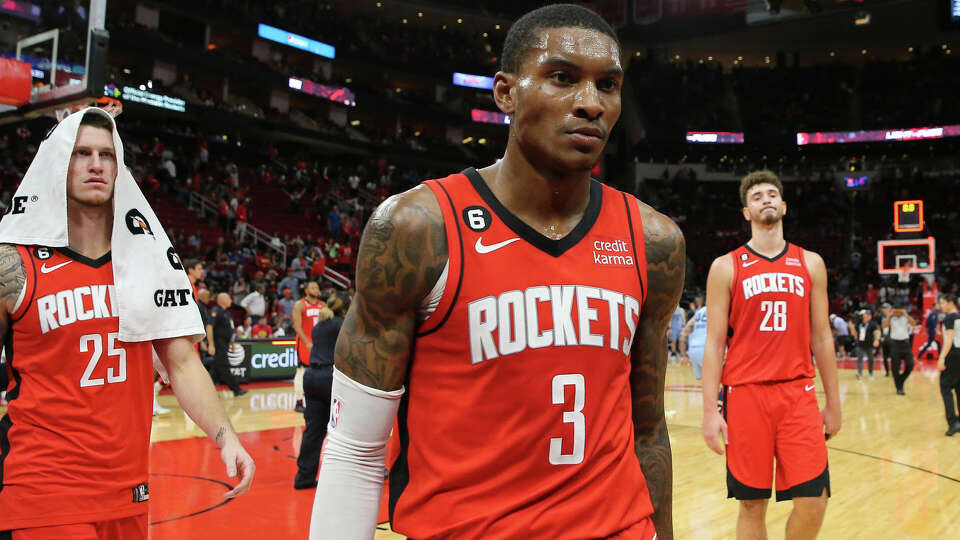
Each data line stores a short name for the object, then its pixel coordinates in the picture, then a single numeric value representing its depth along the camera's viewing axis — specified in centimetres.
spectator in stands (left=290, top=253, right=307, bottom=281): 1950
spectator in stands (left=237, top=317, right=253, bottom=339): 1499
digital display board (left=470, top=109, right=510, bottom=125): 3594
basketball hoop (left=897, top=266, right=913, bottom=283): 1997
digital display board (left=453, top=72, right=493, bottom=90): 3550
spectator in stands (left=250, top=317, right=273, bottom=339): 1495
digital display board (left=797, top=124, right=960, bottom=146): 3381
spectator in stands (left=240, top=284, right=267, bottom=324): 1583
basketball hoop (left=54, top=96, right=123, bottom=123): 856
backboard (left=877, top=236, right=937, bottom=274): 2114
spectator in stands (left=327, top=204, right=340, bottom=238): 2446
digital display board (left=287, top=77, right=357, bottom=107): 3015
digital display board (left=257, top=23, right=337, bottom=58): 2937
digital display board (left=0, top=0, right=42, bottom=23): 881
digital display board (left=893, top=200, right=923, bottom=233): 2236
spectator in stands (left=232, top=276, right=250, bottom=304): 1738
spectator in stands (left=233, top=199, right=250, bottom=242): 2125
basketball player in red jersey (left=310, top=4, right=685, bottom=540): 158
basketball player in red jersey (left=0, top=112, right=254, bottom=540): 236
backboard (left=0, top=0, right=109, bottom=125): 819
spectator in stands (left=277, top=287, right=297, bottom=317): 1630
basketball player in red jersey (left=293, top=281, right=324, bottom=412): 963
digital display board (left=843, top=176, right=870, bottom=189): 3603
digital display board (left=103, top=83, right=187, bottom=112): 2362
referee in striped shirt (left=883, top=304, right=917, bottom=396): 1306
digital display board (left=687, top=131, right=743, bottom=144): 3650
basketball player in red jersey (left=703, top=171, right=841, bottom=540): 405
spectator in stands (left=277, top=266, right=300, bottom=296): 1756
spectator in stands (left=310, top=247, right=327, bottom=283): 1967
